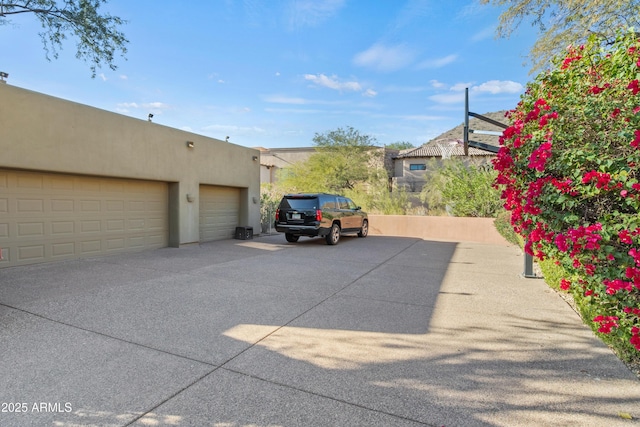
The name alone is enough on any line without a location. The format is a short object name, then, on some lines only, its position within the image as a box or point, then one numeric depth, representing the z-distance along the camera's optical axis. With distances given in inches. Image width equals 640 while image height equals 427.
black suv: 448.1
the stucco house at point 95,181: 278.2
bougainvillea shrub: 111.1
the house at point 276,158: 1493.6
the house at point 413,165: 1226.6
